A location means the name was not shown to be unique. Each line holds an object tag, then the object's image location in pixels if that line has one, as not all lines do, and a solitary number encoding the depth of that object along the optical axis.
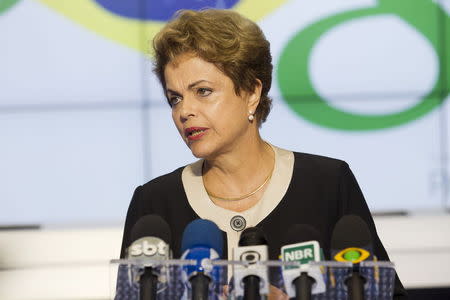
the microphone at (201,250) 4.74
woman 5.18
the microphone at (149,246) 4.76
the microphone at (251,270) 4.75
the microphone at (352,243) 4.77
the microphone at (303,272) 4.74
